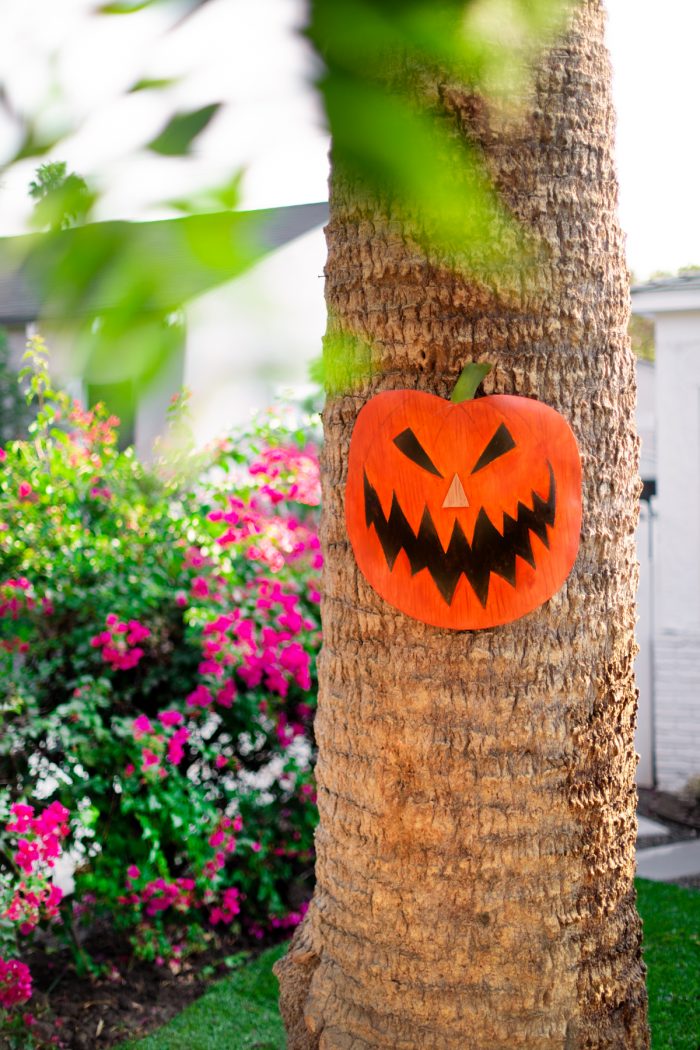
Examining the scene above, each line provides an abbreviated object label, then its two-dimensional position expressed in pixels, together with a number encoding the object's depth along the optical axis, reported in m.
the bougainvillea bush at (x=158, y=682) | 3.41
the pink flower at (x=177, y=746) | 3.48
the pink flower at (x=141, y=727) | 3.40
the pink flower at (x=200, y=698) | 3.69
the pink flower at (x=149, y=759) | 3.38
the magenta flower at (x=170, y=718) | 3.58
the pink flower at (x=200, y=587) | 3.81
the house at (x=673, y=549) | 5.96
